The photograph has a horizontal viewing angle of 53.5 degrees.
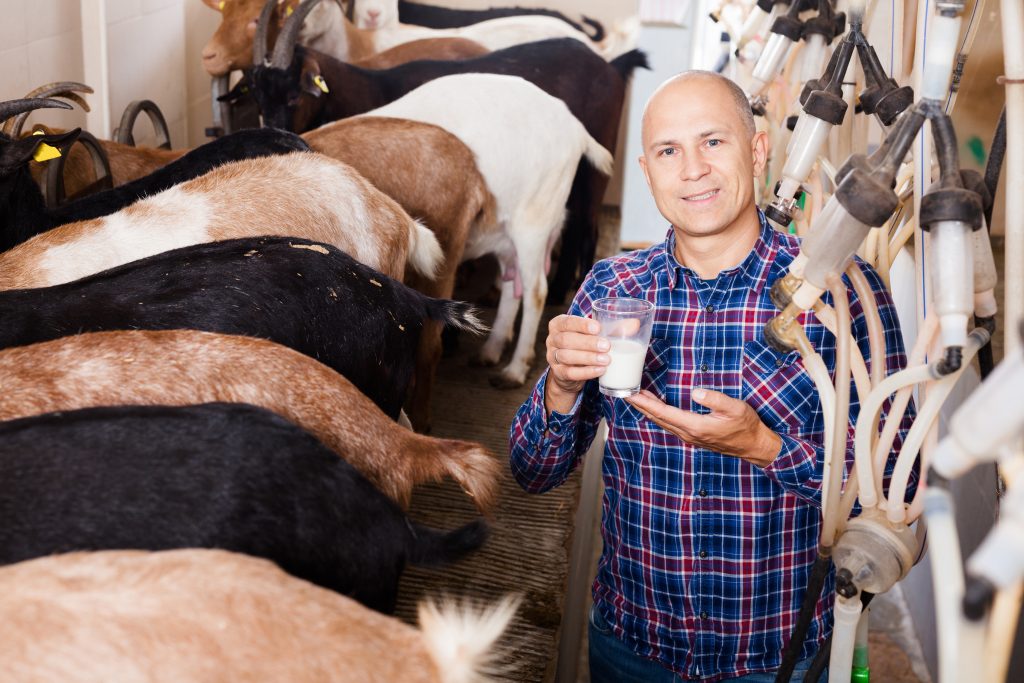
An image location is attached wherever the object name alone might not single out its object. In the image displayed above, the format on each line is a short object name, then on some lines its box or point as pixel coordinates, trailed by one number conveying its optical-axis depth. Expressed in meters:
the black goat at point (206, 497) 1.26
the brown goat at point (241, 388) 1.63
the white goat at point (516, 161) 4.07
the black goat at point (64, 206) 2.76
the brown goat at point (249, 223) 2.41
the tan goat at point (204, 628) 1.01
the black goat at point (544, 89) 4.81
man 1.77
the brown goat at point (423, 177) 3.63
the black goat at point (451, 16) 7.64
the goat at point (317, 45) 5.23
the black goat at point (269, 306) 1.95
